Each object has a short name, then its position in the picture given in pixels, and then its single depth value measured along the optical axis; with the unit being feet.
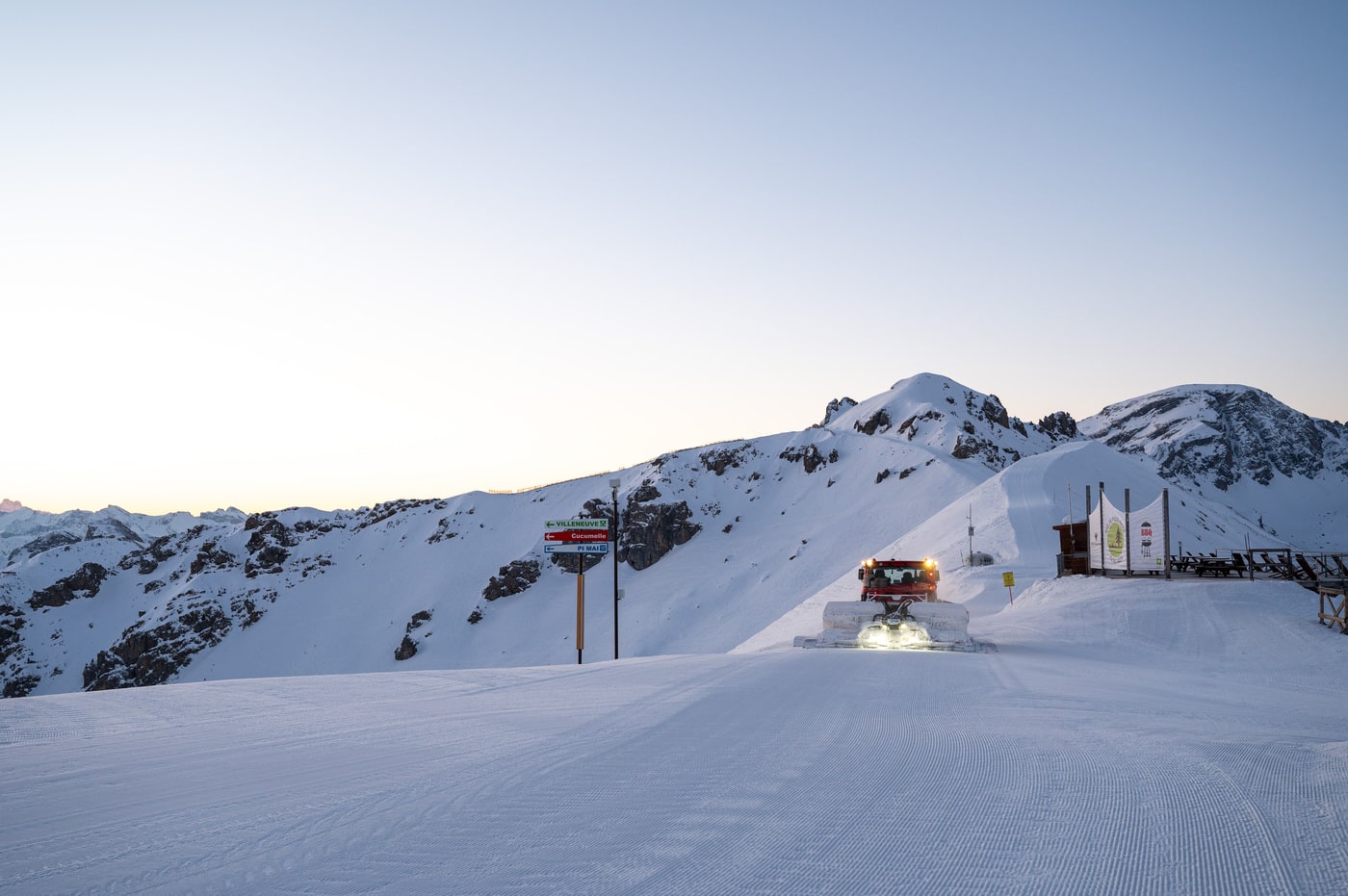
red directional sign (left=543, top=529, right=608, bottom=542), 85.51
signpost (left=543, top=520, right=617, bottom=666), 85.46
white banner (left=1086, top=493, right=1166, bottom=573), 99.19
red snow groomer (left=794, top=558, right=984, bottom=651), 67.82
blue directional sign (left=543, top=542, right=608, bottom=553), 85.56
